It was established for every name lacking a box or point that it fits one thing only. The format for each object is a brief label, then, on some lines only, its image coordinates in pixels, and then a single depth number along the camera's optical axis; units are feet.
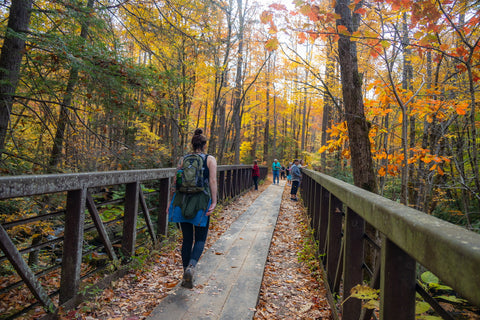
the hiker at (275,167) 65.74
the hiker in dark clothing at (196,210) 11.54
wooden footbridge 3.44
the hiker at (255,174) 50.93
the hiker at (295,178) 40.27
